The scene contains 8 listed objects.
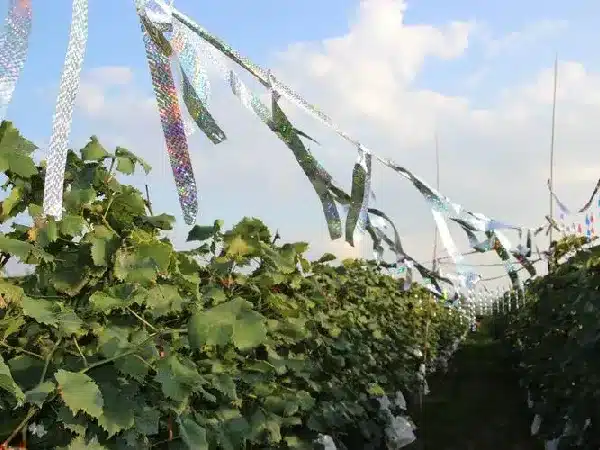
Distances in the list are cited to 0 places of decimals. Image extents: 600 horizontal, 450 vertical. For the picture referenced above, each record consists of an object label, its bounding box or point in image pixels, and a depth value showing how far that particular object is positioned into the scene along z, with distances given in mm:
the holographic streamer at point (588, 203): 5745
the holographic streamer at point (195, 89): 2082
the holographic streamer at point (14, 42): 1621
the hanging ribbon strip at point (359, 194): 2504
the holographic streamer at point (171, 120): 1947
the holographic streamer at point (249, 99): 2297
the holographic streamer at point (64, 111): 1742
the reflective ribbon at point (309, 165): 2320
